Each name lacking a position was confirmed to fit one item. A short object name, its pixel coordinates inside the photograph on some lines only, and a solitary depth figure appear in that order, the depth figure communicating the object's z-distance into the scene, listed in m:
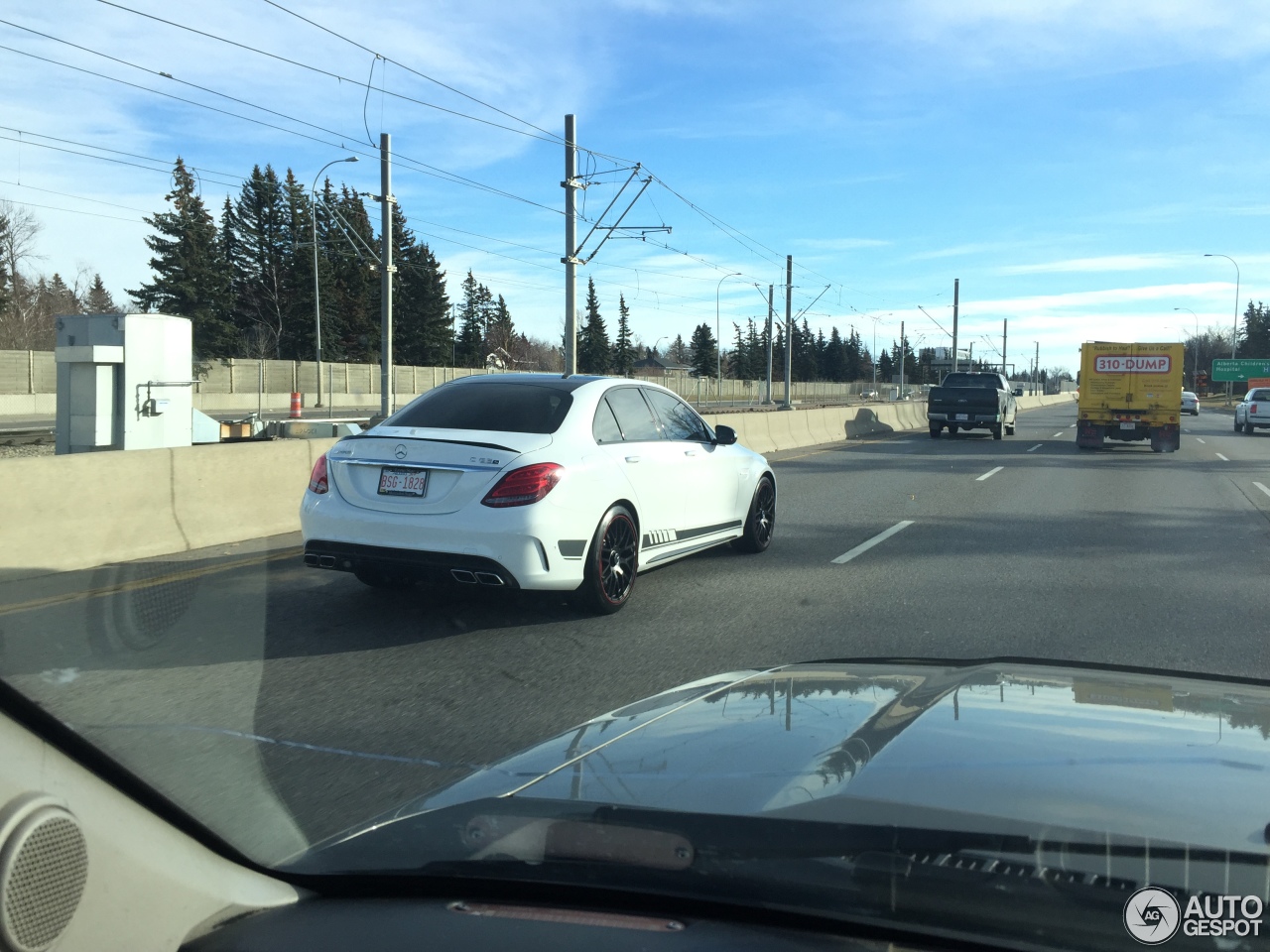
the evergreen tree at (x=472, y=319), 115.92
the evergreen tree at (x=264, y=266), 77.12
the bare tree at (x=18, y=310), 50.41
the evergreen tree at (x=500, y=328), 129.75
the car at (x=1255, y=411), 38.88
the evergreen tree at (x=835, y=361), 161.12
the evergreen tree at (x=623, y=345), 124.18
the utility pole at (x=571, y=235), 28.98
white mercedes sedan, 6.51
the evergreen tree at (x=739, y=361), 147.18
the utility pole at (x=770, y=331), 52.47
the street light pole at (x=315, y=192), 30.28
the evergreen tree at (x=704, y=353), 131.00
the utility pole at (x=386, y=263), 27.89
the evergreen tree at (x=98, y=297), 98.50
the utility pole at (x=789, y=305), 48.90
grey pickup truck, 32.81
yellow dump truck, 26.86
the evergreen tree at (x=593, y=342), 102.38
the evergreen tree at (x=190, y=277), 58.88
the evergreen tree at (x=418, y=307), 84.06
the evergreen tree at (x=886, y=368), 174.12
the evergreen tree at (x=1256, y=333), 144.50
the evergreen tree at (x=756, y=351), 150.38
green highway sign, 101.19
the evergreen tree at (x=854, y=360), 164.88
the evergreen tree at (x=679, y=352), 179.25
